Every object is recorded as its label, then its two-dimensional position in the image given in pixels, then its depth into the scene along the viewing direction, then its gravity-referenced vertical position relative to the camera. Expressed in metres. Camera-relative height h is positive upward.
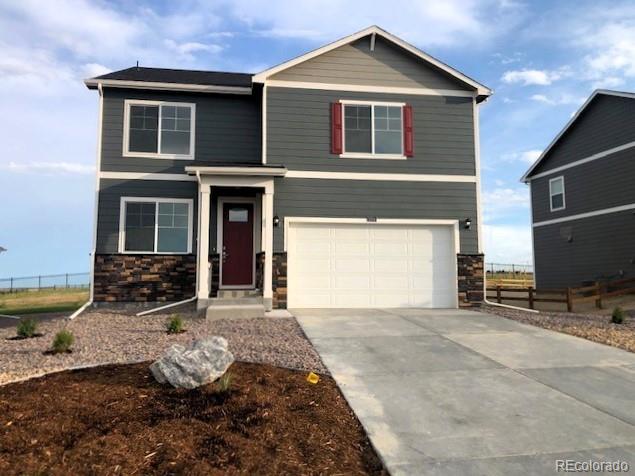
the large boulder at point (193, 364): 4.59 -0.98
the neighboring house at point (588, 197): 15.92 +2.73
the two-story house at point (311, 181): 11.58 +2.24
